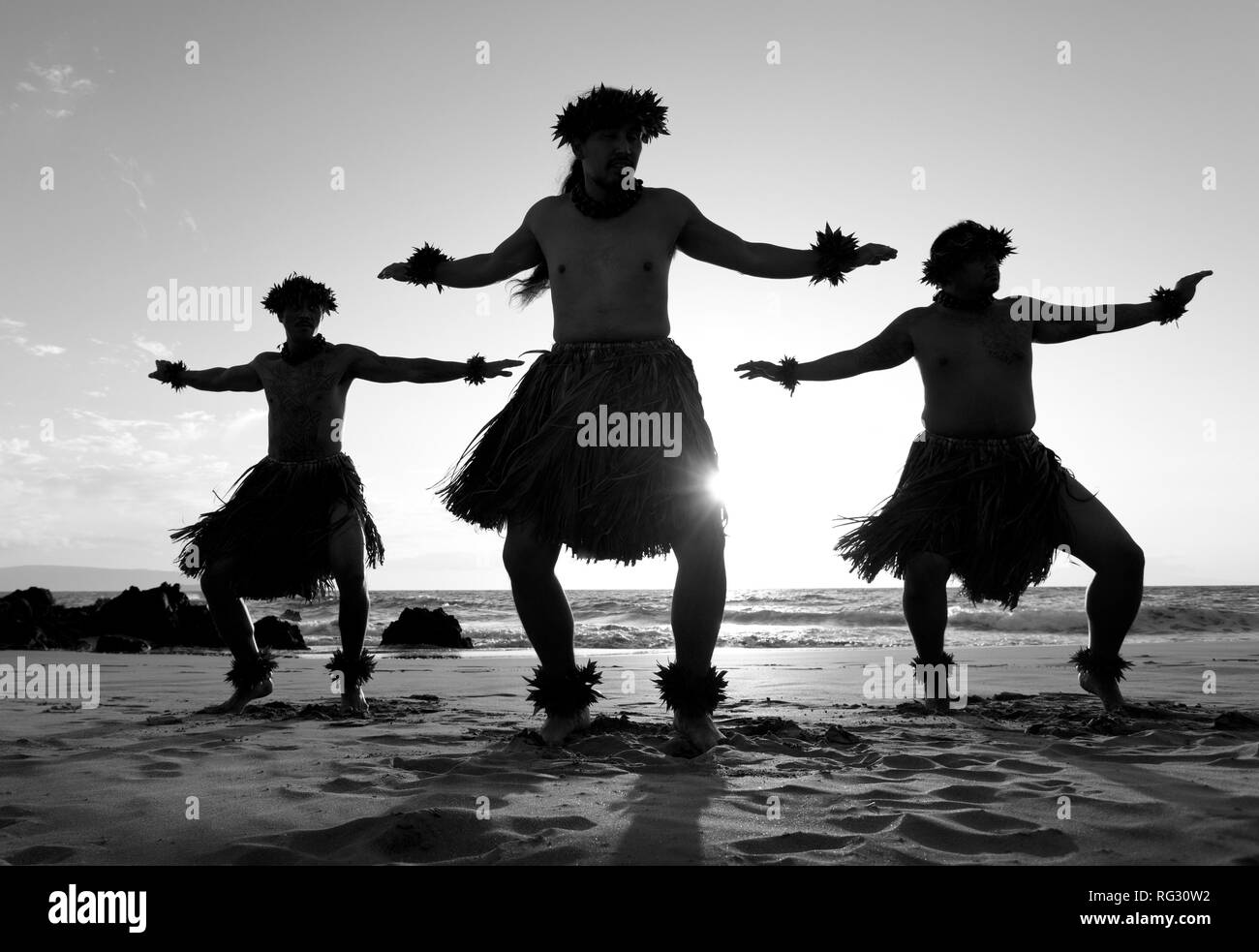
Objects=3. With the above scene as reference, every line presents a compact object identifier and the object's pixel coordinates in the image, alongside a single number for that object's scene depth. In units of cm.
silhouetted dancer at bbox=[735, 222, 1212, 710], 372
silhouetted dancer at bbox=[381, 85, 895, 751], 296
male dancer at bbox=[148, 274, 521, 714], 459
